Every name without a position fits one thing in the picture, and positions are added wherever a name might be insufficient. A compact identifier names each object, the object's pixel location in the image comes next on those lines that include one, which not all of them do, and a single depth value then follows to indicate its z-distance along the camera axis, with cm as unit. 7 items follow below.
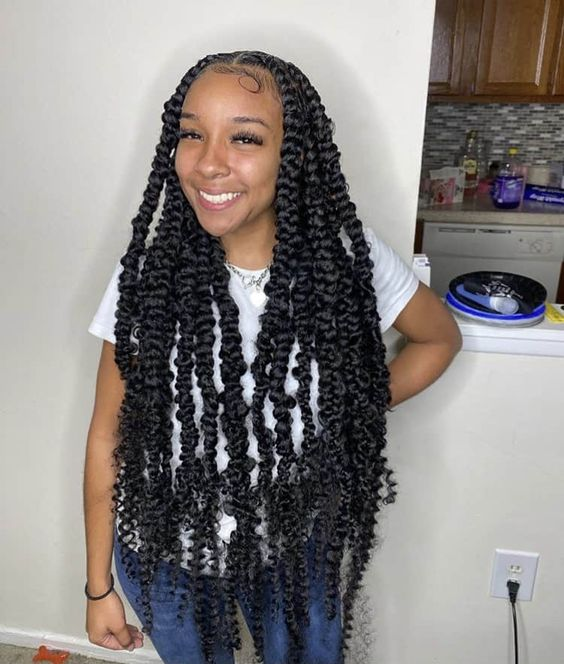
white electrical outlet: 119
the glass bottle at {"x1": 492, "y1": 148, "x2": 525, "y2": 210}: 252
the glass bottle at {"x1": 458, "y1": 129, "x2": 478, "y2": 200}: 279
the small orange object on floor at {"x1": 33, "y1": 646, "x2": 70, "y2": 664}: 146
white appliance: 252
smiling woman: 74
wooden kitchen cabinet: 248
